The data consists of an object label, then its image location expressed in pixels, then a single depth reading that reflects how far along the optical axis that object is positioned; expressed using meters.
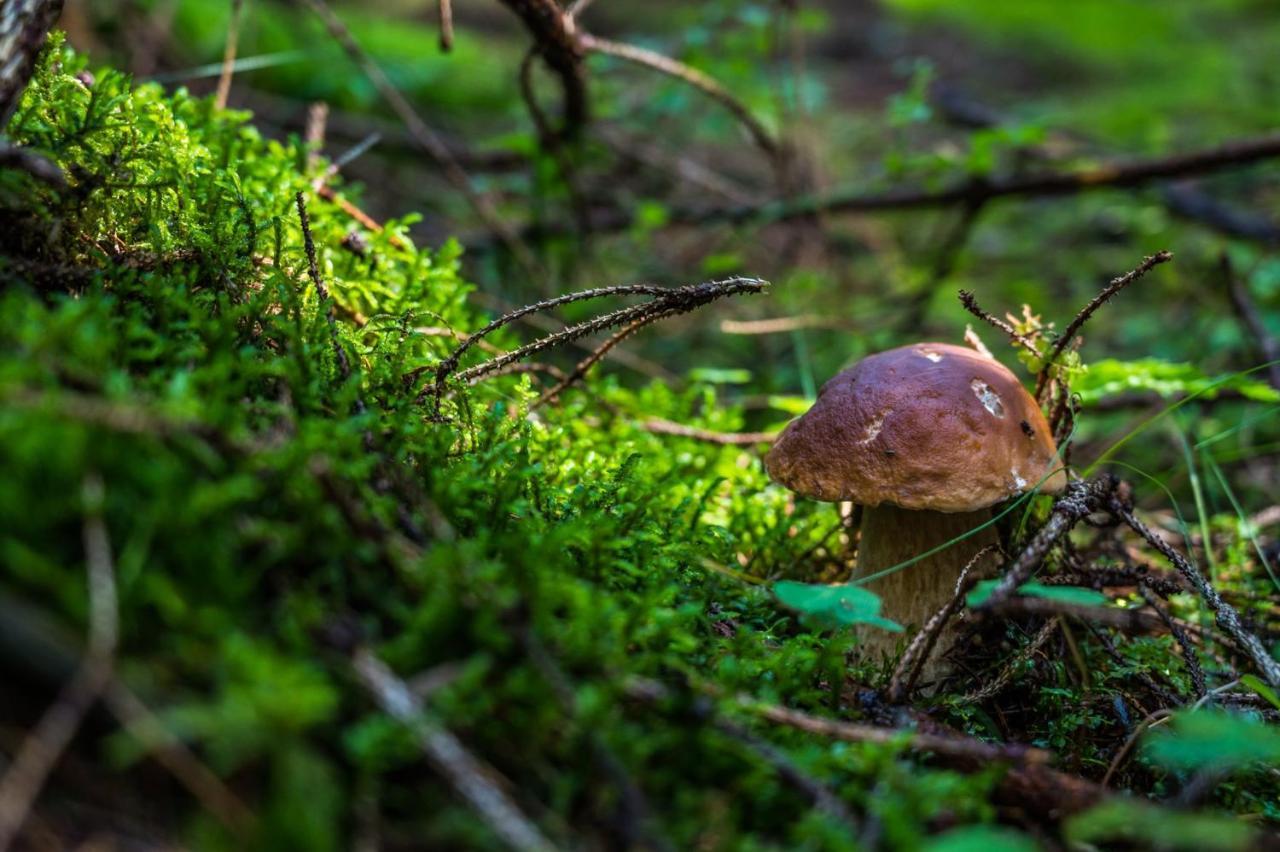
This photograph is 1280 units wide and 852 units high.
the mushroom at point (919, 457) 0.78
